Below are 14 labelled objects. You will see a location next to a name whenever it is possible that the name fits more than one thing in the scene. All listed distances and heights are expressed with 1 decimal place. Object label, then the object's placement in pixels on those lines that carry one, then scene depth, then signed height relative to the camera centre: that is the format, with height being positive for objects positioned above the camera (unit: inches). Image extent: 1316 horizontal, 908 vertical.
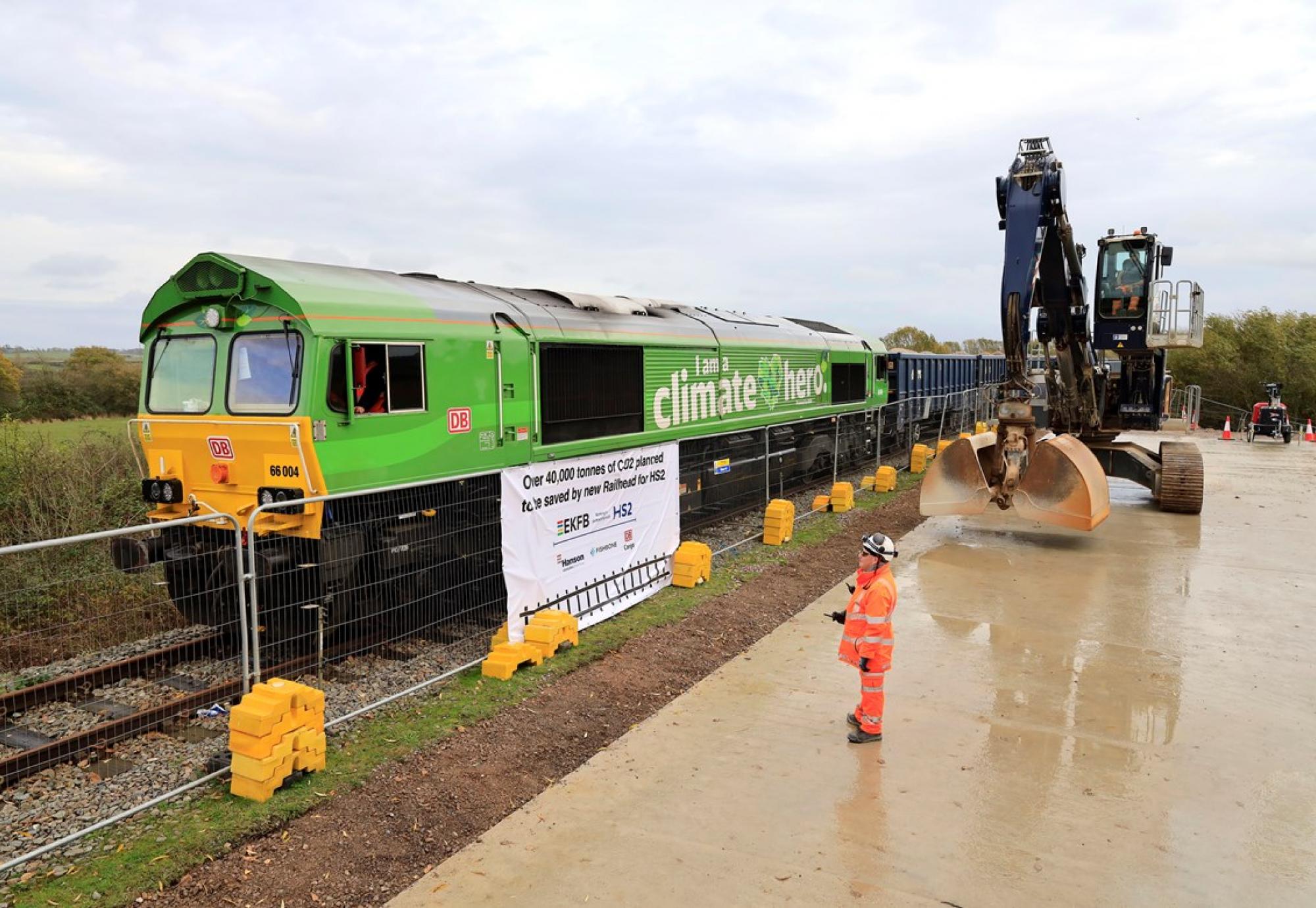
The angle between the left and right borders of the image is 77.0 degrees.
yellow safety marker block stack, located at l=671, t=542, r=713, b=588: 352.8 -79.3
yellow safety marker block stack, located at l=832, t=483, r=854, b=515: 518.3 -74.0
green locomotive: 249.9 -10.3
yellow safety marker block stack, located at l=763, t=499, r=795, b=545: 430.3 -74.3
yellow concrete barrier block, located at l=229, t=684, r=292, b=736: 179.2 -72.4
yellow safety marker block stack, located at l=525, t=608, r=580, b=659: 262.7 -80.0
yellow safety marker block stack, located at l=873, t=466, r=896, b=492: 603.5 -74.0
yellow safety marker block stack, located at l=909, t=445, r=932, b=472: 709.3 -67.4
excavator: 411.8 +2.1
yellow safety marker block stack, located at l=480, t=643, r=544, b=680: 248.4 -84.6
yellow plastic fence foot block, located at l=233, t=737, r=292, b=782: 177.5 -83.0
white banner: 267.9 -56.2
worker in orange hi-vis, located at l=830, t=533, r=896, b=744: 205.9 -62.5
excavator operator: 522.6 +61.5
